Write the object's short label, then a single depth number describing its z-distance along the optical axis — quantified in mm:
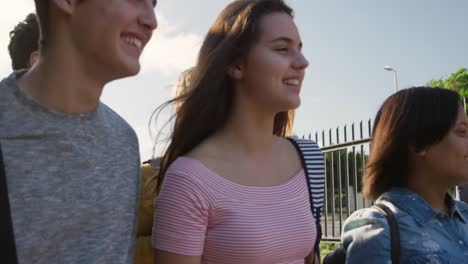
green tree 30062
